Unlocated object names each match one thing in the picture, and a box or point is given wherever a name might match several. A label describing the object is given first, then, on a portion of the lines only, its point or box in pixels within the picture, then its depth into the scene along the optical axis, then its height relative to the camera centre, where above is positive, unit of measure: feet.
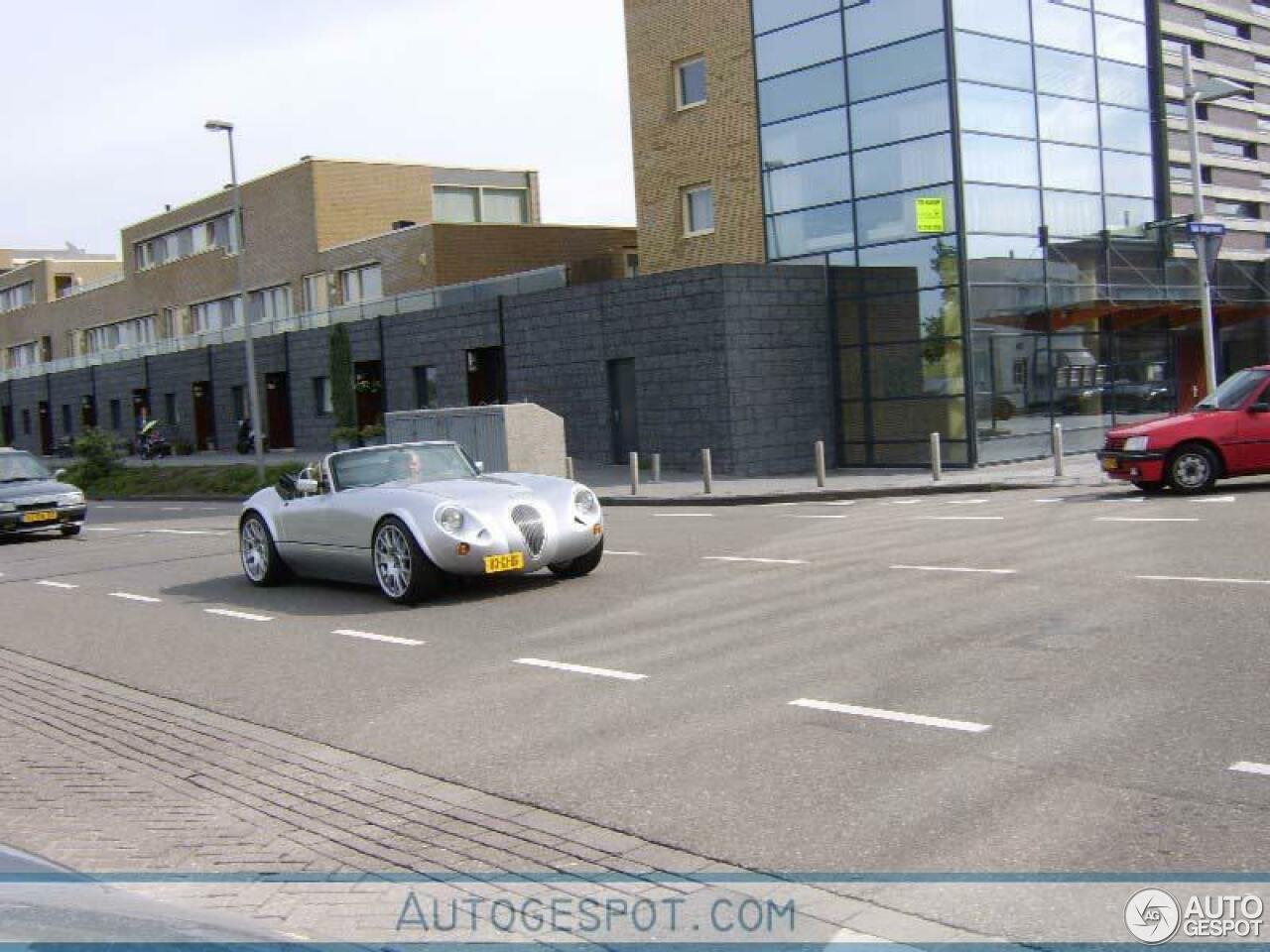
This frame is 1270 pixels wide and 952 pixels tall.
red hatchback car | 53.06 -2.42
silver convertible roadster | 35.45 -2.68
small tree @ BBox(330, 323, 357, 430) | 127.85 +5.55
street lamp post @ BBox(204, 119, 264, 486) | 105.50 +10.50
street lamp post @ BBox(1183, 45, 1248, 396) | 70.44 +11.27
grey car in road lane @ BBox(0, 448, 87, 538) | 68.90 -2.60
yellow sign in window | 80.69 +11.54
